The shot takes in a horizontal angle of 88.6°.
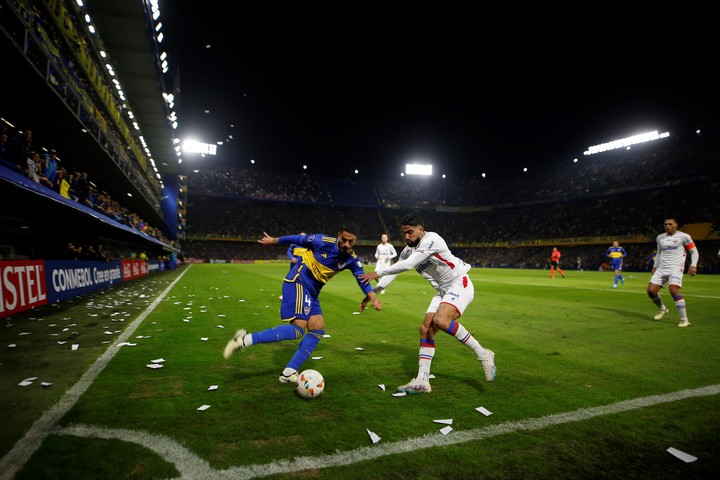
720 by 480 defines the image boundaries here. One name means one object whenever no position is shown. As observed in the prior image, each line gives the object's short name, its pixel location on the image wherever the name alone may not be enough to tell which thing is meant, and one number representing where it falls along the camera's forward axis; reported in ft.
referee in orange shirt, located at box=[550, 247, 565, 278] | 90.33
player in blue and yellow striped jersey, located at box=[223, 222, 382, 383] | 15.10
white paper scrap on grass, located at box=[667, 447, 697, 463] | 9.22
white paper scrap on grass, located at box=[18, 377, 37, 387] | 14.06
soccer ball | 13.24
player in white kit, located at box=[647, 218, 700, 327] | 29.22
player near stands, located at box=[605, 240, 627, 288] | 63.19
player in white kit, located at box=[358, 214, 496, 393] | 15.02
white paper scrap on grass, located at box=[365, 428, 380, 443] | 10.18
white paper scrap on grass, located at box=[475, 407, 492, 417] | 12.01
